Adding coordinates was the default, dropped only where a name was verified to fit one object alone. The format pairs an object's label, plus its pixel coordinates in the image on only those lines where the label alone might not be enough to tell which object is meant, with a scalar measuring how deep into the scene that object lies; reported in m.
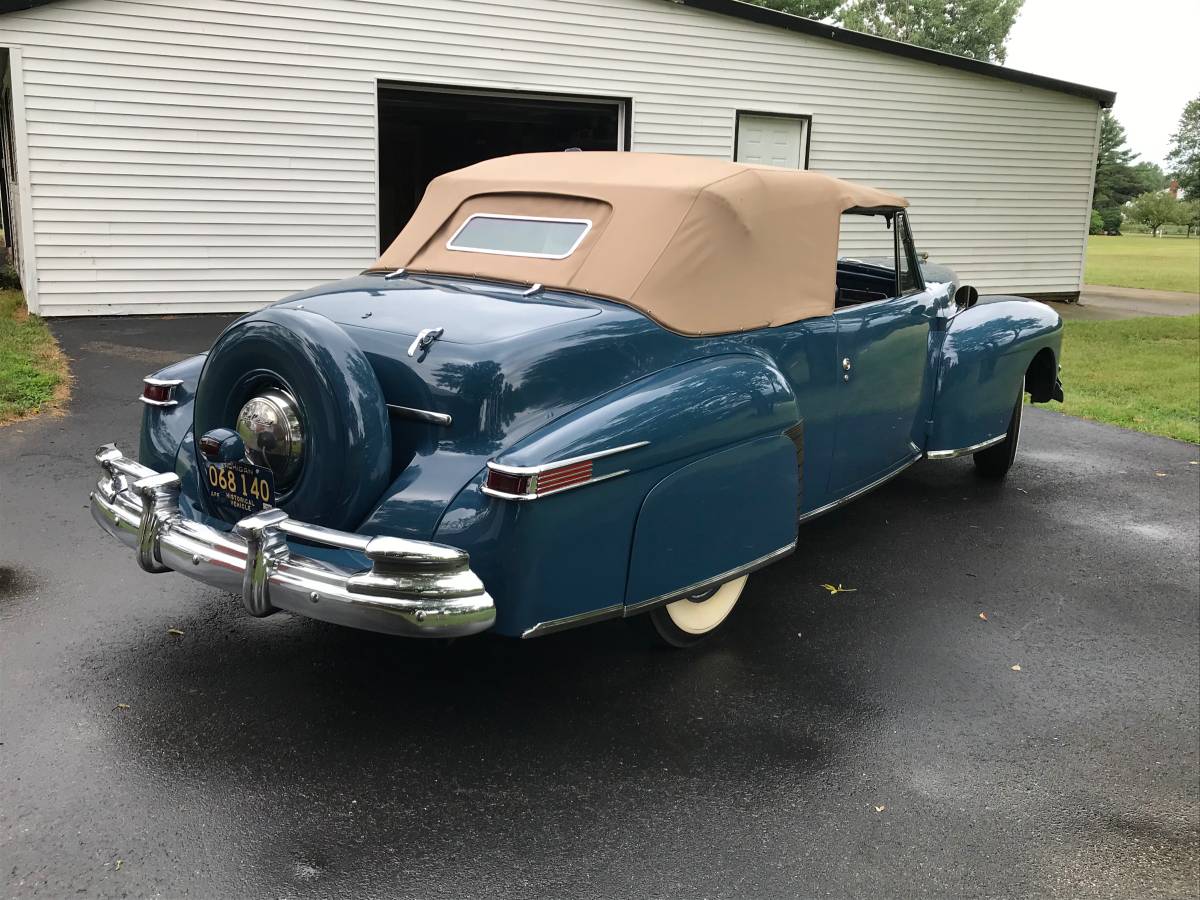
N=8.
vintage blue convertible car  2.83
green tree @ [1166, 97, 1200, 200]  76.81
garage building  10.05
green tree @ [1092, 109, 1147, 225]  81.75
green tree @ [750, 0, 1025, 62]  50.28
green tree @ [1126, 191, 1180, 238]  66.88
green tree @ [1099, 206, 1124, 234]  65.06
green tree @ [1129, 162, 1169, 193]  87.31
